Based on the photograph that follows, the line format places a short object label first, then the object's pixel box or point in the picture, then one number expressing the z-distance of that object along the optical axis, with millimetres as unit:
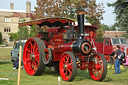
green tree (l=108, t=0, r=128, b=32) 31216
